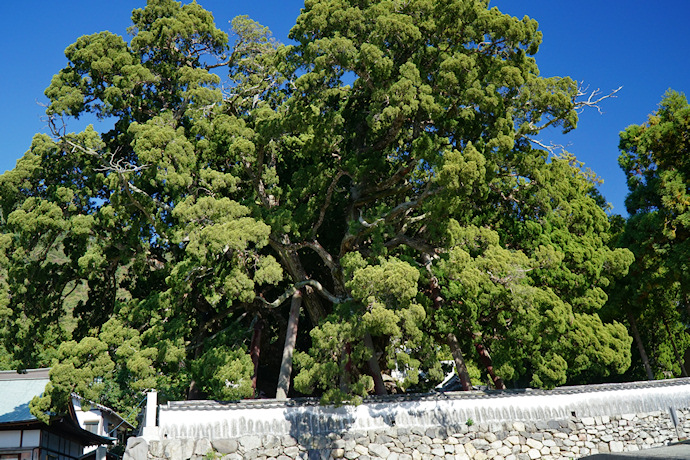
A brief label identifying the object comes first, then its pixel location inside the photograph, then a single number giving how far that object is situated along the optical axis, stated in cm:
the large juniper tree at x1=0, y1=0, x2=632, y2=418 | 1183
